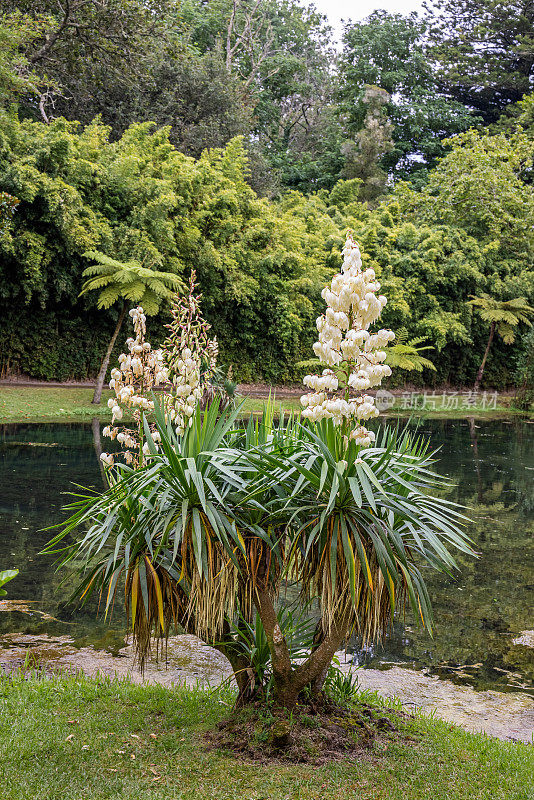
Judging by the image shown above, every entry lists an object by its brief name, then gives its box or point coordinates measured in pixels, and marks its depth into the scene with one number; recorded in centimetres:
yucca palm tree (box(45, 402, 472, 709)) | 283
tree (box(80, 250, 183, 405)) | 1520
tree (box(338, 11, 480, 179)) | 3428
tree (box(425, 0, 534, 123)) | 3441
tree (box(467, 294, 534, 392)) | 2459
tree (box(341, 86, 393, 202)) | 3105
